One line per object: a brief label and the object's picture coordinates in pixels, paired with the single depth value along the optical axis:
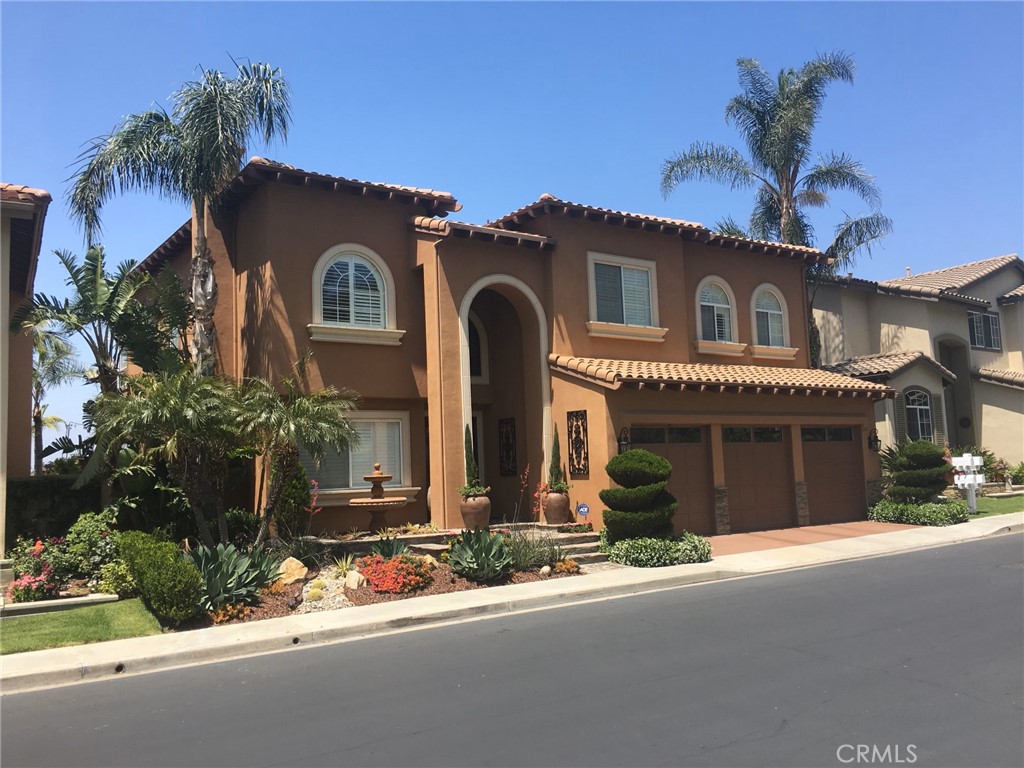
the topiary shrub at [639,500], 15.41
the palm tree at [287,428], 12.90
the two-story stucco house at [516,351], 16.58
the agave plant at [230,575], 10.91
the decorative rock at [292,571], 12.63
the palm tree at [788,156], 25.59
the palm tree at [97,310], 14.91
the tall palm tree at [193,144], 14.86
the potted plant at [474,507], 16.06
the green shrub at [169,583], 10.36
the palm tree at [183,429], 12.24
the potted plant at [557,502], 17.16
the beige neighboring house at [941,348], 26.05
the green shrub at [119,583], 12.14
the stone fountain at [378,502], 16.12
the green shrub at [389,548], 13.52
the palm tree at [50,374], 33.16
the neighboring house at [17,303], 12.94
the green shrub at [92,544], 12.83
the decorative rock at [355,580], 12.41
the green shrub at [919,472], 20.89
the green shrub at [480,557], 13.18
